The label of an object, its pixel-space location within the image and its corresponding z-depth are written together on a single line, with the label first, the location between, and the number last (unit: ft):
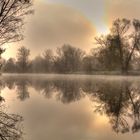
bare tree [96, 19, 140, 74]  173.56
